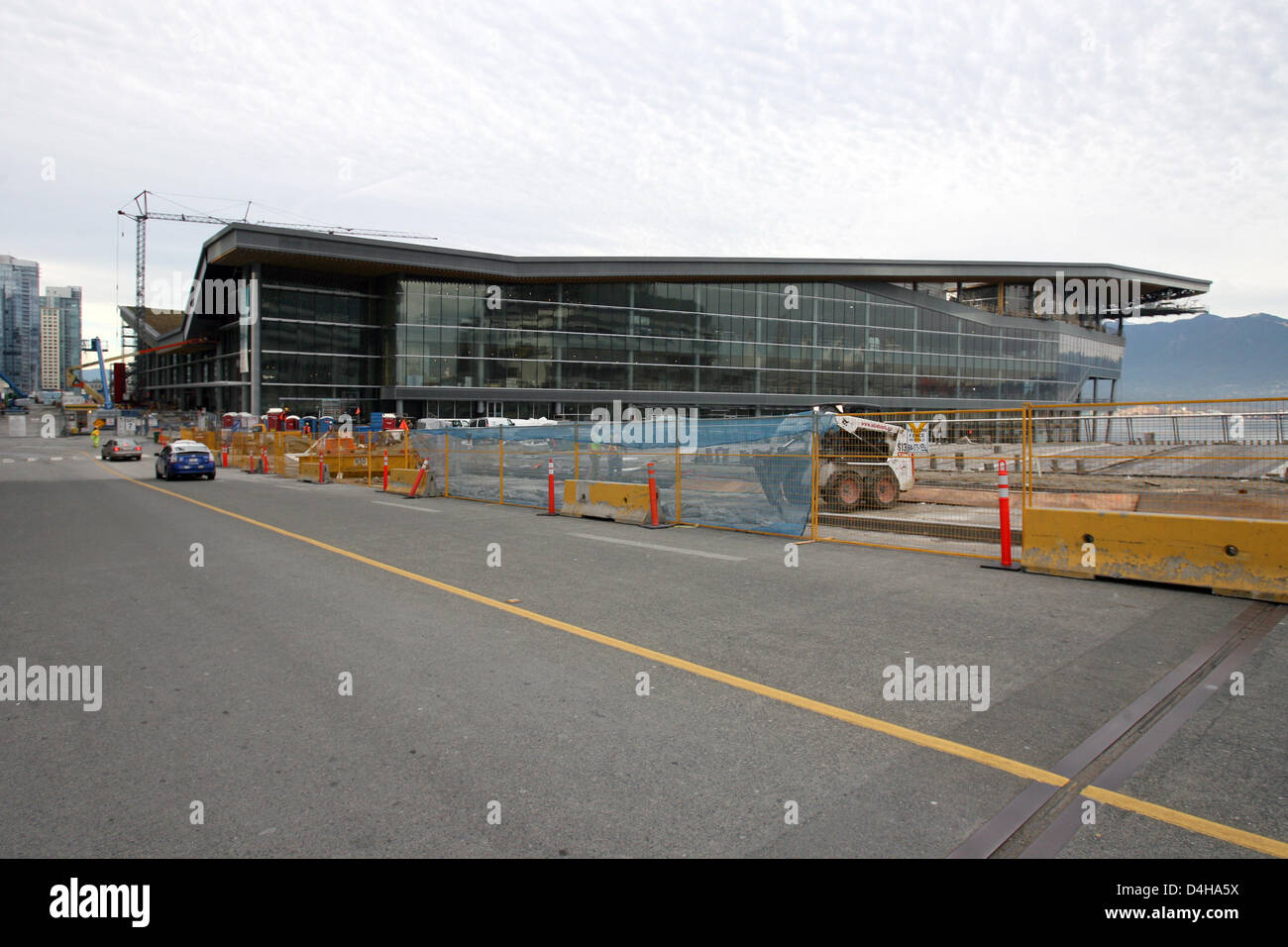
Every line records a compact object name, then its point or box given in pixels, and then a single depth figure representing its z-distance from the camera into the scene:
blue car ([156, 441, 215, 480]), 28.17
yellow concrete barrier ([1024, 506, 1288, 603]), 7.83
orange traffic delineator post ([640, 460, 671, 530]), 14.49
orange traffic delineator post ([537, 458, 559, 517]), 16.08
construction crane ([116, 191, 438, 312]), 128.88
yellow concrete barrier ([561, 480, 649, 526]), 14.91
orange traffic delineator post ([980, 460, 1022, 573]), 9.77
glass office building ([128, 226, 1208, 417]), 59.12
